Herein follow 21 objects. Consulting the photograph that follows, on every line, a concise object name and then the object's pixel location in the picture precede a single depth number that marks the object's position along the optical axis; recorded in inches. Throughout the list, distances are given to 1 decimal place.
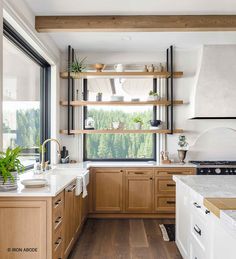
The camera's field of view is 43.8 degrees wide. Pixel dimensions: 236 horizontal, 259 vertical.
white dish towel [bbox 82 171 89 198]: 143.0
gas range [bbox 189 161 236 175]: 177.3
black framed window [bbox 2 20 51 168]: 130.1
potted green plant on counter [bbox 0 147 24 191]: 93.7
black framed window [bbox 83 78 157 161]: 209.2
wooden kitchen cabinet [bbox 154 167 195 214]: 181.0
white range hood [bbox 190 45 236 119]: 185.9
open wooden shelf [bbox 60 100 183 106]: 193.6
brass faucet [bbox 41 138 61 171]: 144.5
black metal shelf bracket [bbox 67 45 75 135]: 196.5
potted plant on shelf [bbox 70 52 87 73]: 193.6
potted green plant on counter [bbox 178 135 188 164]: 193.3
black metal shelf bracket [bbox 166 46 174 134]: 195.9
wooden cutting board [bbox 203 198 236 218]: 68.4
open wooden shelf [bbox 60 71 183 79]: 193.2
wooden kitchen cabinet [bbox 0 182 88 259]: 91.9
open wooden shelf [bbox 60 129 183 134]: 194.5
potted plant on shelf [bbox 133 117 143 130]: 200.1
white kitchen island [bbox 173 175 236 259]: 66.1
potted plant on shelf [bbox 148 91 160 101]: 196.4
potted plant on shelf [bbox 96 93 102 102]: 200.8
